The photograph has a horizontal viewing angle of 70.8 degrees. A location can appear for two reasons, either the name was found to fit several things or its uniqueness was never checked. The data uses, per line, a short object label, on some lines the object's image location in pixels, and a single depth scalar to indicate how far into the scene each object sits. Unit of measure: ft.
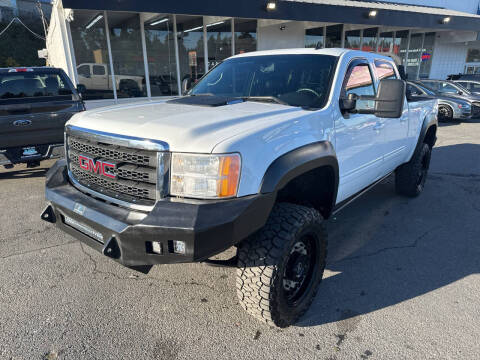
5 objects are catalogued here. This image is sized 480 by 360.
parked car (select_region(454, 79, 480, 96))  44.94
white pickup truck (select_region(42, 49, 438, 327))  6.21
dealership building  32.17
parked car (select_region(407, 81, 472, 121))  37.45
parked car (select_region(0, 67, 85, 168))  17.16
